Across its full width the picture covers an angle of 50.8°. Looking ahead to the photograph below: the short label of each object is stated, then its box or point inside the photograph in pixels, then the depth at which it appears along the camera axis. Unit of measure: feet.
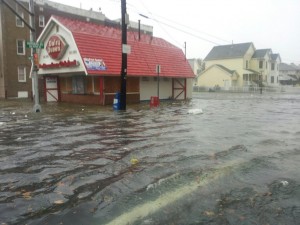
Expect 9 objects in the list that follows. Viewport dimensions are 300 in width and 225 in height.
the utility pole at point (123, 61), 66.39
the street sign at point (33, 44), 57.56
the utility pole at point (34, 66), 60.50
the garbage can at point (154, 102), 77.21
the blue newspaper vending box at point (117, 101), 66.74
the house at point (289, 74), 317.42
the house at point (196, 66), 268.62
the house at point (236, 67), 202.90
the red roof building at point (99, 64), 77.66
